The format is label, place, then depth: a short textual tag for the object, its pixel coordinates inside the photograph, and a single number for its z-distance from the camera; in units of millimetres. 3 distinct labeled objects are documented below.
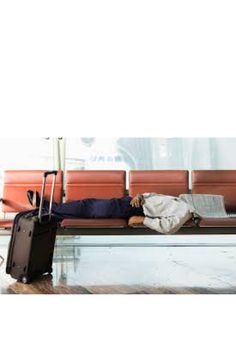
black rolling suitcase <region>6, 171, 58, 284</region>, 2516
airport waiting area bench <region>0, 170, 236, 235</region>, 3383
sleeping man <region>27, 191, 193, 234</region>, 2857
